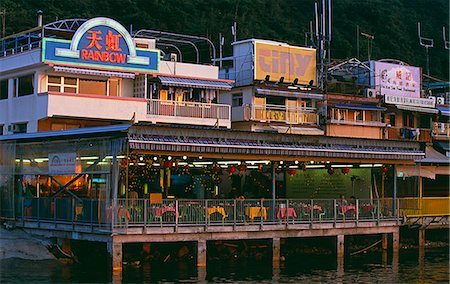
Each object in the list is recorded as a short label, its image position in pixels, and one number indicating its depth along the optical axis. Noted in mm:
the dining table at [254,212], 38438
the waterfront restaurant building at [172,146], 35594
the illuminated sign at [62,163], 36688
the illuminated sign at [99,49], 44094
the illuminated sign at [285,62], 53844
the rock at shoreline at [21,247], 36312
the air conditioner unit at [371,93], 58719
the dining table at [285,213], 39531
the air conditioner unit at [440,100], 63928
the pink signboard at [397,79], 59594
